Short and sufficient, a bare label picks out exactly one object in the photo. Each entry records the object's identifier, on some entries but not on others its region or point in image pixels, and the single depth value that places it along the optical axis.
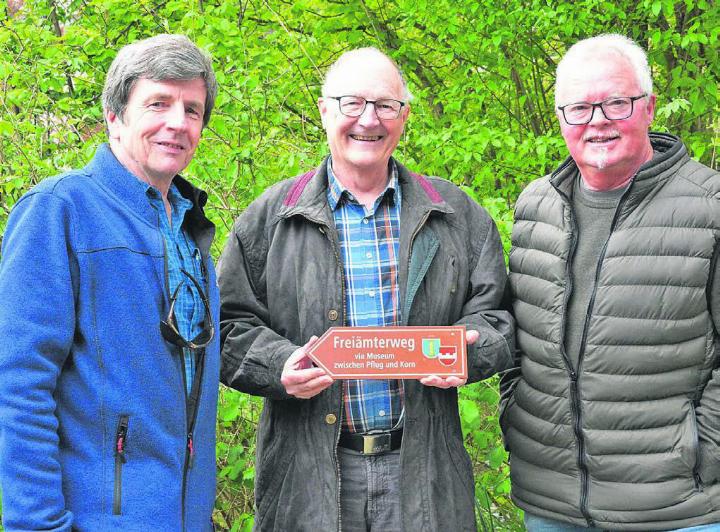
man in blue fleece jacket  2.25
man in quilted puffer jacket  2.86
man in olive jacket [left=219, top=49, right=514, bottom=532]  3.04
